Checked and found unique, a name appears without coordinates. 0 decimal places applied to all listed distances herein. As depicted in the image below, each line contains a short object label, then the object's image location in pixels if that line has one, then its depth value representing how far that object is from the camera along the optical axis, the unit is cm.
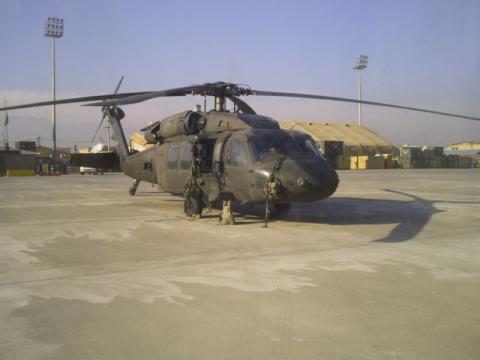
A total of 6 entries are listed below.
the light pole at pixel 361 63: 7362
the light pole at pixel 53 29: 5862
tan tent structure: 7106
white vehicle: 4963
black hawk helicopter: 962
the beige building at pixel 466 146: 9788
